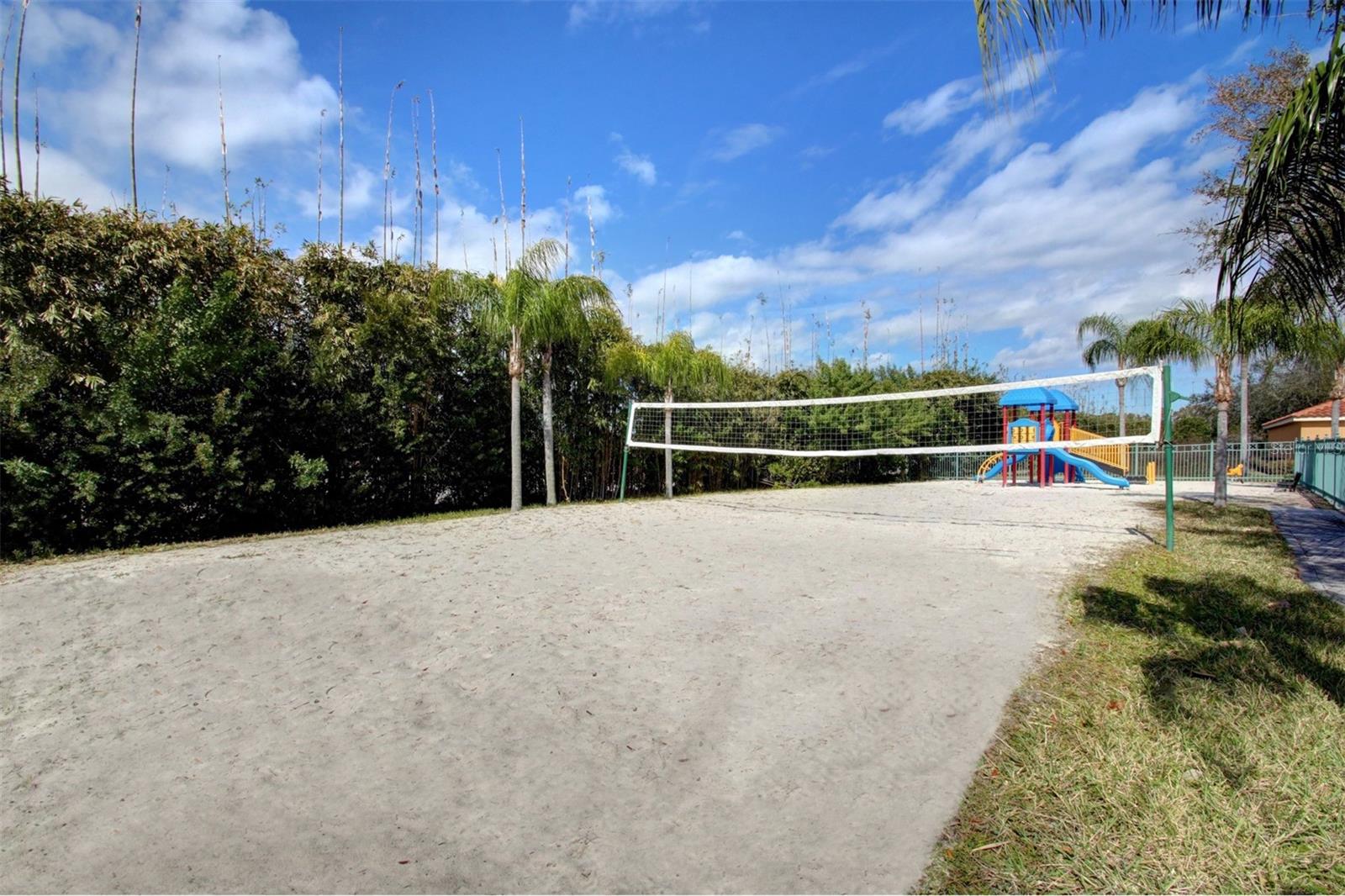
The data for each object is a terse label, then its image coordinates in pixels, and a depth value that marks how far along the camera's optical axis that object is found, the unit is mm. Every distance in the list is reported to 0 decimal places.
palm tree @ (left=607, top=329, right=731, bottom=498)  12094
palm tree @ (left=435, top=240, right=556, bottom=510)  10211
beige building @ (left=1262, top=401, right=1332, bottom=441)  28234
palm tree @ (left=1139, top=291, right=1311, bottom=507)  10672
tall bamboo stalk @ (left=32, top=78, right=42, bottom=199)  7640
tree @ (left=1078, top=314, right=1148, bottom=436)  17859
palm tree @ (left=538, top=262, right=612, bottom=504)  10344
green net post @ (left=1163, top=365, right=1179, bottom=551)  6758
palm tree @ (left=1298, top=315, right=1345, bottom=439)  10039
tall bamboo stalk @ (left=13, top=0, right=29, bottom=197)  7455
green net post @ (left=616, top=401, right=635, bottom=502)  11768
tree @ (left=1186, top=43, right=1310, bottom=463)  9914
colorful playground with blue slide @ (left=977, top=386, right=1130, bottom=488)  15867
